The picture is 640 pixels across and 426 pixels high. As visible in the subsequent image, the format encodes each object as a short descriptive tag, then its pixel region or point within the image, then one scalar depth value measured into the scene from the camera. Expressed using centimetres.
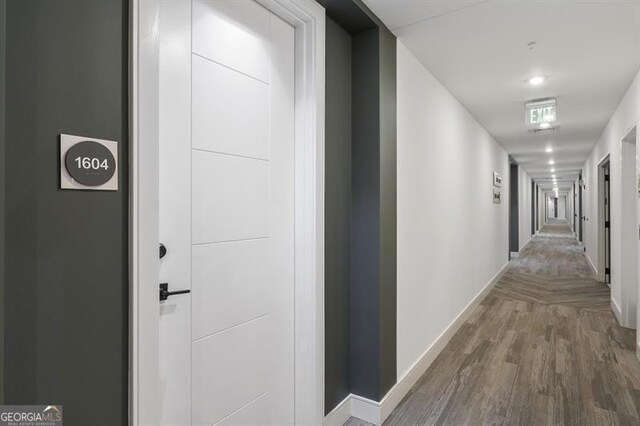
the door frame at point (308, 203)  194
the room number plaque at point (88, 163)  96
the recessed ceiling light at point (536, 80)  332
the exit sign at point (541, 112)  383
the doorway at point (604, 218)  589
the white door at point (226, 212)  138
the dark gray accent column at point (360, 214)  217
